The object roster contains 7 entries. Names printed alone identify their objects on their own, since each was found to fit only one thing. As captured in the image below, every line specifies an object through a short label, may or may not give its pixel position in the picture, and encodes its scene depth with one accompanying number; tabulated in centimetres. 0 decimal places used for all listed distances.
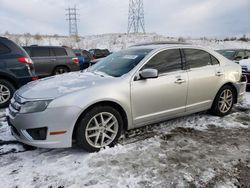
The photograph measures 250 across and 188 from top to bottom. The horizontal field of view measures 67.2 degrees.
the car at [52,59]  754
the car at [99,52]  1605
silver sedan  249
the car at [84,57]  1163
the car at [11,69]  445
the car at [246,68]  575
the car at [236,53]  794
